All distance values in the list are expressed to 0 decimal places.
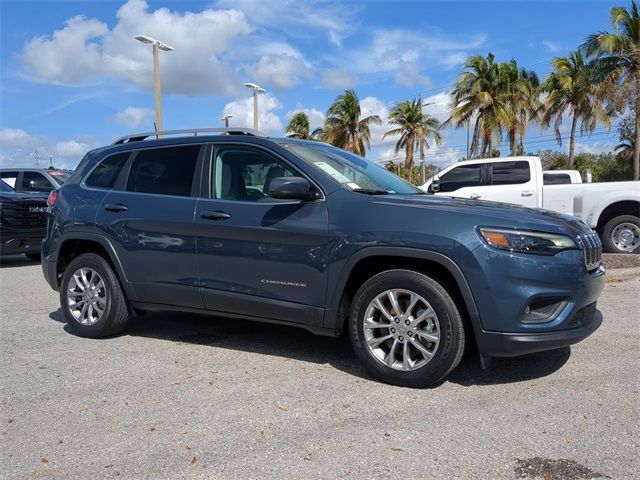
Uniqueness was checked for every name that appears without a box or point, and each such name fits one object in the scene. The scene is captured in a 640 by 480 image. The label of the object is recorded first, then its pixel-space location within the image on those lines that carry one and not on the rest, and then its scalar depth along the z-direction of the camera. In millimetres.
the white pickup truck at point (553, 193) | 10461
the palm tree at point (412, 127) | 40938
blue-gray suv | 3785
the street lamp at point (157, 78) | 17453
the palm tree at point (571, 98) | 29828
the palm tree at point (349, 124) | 41844
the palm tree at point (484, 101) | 31906
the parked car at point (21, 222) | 10484
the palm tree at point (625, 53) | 22328
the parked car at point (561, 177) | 13852
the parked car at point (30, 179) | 13109
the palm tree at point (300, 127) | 45988
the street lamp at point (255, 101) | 24078
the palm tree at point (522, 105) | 33062
